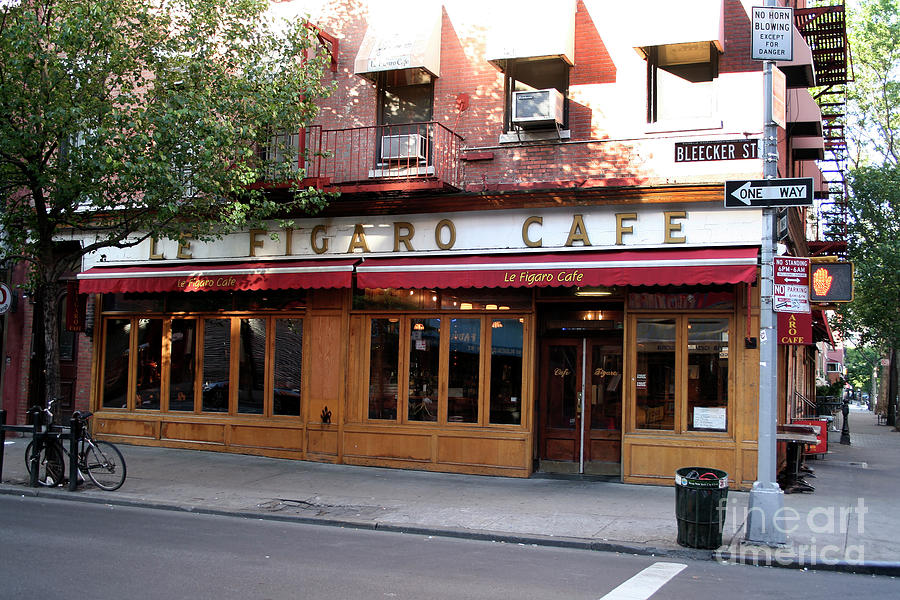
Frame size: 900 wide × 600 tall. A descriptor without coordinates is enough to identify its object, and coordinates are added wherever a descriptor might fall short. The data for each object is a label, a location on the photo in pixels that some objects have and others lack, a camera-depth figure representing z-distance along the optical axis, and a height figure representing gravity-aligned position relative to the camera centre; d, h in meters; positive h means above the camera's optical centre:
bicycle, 11.71 -1.78
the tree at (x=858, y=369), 94.78 -1.80
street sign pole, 8.61 -0.47
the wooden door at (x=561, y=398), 13.66 -0.85
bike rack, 11.61 -1.37
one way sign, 8.68 +1.80
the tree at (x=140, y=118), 11.78 +3.47
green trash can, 8.42 -1.65
